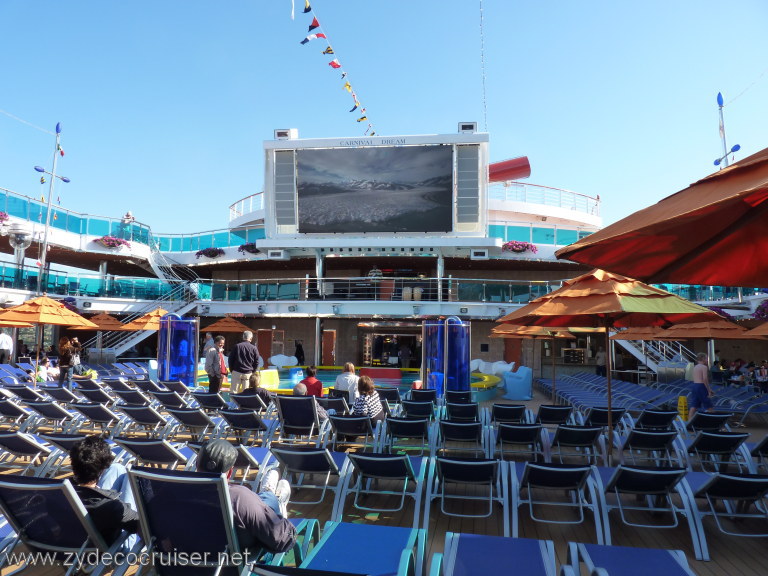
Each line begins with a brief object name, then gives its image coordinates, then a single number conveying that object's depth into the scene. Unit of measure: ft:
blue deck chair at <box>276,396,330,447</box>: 19.45
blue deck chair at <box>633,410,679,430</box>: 22.34
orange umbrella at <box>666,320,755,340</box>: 32.45
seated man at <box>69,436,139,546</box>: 8.51
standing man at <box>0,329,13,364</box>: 45.43
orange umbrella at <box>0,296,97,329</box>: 31.94
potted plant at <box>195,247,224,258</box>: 83.20
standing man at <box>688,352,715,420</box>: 26.63
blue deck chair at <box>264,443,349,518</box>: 13.24
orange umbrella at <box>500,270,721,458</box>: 17.28
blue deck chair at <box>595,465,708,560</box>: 12.07
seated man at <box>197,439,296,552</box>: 7.93
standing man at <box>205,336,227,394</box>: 31.37
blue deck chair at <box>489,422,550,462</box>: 17.42
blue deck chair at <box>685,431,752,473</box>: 16.81
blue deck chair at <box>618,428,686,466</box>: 16.89
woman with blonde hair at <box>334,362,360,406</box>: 25.75
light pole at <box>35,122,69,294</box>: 67.36
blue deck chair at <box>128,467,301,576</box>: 7.48
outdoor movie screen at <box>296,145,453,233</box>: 66.03
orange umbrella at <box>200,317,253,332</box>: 66.80
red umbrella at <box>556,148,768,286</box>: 6.29
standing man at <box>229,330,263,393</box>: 29.37
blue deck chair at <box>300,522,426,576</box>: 8.10
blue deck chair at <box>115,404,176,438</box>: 20.02
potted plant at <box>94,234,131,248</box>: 77.71
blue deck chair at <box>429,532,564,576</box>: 8.04
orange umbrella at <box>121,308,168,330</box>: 55.26
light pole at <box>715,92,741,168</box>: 80.46
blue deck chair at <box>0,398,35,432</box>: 20.62
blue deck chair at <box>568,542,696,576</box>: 8.00
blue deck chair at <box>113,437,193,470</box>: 13.20
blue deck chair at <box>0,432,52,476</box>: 13.96
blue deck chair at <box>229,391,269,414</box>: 22.41
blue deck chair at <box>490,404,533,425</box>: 22.54
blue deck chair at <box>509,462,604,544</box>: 12.26
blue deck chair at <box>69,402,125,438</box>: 20.37
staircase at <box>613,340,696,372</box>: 59.62
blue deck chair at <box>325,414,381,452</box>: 18.29
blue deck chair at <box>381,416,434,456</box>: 18.15
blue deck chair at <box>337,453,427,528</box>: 12.92
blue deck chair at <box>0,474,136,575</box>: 7.77
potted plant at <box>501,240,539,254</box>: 75.15
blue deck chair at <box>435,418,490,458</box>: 17.80
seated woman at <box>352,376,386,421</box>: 20.84
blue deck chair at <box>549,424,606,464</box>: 17.28
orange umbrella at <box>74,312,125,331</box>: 60.70
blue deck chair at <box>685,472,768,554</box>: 12.06
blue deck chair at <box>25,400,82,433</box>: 20.18
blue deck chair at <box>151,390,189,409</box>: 22.91
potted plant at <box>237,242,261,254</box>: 79.00
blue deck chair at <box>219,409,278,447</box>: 19.44
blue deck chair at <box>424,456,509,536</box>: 12.67
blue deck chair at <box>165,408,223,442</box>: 19.43
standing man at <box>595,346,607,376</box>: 66.39
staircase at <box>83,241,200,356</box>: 69.26
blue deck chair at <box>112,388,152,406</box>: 24.94
